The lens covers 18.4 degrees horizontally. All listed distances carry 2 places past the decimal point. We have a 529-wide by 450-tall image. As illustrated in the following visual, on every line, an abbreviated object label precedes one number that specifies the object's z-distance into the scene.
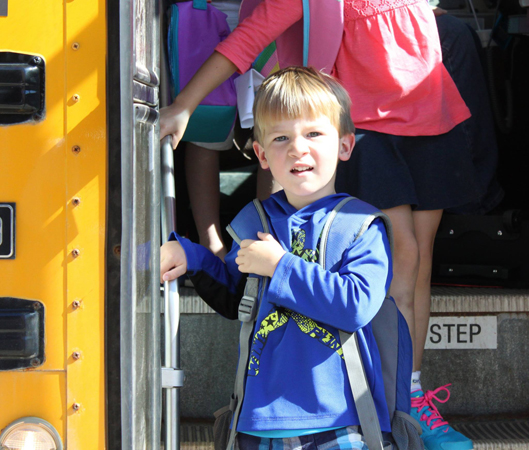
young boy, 2.31
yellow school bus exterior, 2.21
